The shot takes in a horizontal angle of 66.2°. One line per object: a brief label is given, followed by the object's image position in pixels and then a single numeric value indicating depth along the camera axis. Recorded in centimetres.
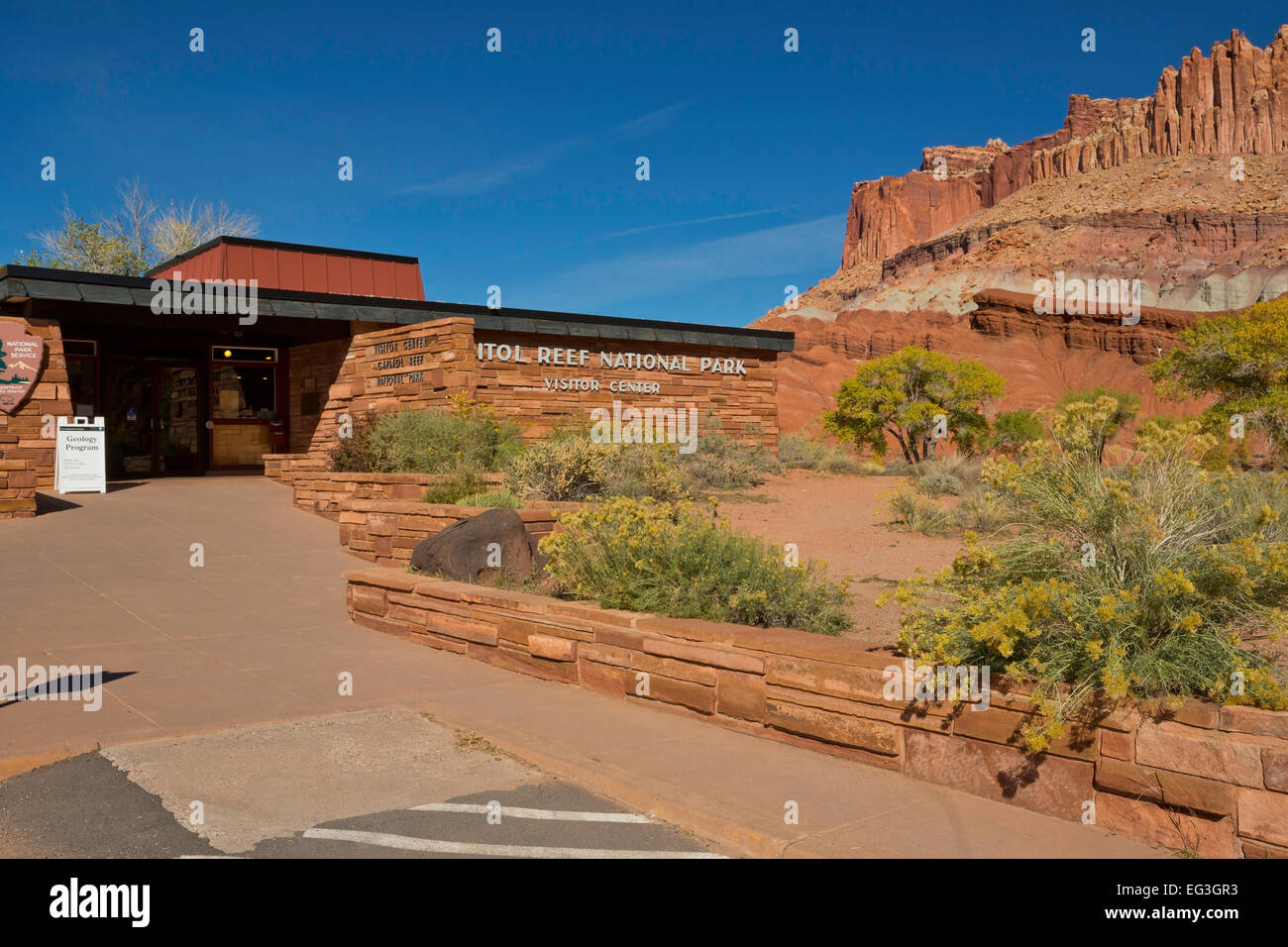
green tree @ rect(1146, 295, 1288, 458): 2834
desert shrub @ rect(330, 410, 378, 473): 1580
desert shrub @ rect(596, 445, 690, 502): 1331
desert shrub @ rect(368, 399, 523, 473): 1480
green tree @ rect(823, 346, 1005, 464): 4412
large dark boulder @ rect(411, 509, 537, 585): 957
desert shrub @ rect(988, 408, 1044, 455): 4669
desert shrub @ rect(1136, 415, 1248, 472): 2034
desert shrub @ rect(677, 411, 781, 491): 1723
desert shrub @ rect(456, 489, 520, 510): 1155
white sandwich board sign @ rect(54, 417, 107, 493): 1659
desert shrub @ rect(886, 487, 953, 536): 1192
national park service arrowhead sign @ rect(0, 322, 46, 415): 1623
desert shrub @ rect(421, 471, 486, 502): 1271
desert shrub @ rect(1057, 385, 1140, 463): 5562
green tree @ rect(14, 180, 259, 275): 3681
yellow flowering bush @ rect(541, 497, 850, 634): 702
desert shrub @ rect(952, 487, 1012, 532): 1128
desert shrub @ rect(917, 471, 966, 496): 1659
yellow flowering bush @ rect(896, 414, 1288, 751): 442
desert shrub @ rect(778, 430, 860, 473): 2334
